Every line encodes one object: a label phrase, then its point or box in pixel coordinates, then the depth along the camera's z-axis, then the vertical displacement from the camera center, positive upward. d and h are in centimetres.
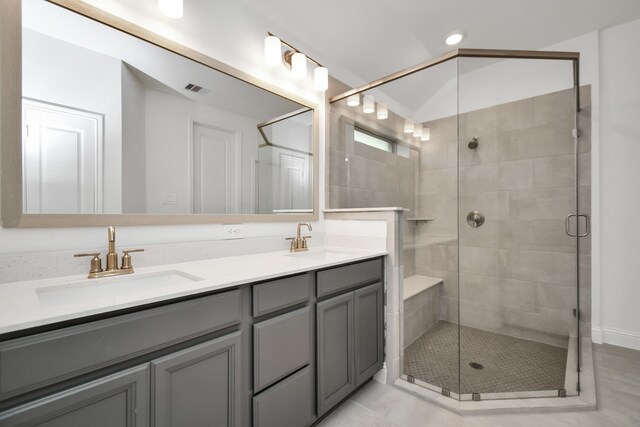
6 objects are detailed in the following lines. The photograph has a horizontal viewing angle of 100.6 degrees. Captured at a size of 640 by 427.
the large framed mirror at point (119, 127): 96 +39
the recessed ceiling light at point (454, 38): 219 +146
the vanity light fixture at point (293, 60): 169 +104
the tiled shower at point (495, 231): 185 -14
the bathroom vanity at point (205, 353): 63 -45
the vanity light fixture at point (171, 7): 125 +97
